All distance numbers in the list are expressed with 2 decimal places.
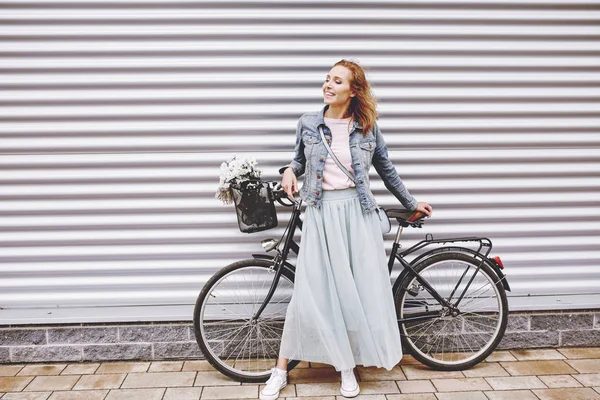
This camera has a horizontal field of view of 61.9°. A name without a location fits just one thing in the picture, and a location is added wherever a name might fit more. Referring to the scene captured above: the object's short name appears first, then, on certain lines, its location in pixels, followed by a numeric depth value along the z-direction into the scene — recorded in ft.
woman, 12.05
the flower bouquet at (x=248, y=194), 12.41
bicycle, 13.12
